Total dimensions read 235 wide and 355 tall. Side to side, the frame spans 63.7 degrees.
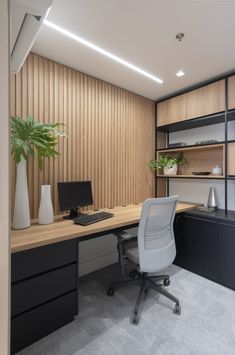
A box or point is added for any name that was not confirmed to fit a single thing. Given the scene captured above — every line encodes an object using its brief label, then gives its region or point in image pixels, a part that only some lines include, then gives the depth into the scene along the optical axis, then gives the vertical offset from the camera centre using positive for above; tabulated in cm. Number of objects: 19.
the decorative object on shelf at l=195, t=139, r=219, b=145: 278 +53
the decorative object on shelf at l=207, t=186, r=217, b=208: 287 -34
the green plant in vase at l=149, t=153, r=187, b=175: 328 +24
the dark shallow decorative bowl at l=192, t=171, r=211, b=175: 295 +6
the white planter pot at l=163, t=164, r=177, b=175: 328 +12
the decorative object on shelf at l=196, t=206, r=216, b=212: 275 -48
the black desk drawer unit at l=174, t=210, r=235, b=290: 225 -88
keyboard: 196 -46
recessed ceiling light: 251 +140
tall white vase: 174 -23
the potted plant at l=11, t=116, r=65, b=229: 173 +27
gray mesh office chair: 179 -68
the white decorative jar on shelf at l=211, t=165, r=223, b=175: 278 +10
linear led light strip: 173 +138
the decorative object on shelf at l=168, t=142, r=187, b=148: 320 +56
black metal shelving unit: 253 +86
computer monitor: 213 -23
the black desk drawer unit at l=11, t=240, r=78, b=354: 143 -94
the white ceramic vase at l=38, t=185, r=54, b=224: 194 -32
